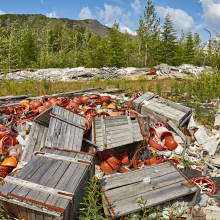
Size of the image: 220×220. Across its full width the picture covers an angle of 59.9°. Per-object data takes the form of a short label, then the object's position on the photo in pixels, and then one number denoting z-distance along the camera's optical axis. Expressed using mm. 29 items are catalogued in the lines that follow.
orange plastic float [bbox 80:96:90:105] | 6664
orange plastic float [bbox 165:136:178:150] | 5047
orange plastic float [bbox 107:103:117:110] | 6070
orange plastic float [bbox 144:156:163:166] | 4309
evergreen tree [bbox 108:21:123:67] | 25077
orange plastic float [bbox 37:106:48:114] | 5270
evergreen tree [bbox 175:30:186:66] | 24050
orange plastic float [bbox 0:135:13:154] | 4247
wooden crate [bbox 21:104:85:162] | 3740
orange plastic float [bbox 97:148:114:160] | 4230
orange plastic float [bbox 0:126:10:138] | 4547
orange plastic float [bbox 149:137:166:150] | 4988
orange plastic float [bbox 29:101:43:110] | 5811
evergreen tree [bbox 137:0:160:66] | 27781
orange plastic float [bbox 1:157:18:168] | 3810
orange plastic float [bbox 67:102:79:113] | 5635
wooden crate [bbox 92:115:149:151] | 4059
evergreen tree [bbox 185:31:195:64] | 27531
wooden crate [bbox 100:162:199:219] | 2730
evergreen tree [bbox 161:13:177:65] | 24062
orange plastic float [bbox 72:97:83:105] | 6476
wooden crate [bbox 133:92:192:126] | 5887
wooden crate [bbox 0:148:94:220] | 2098
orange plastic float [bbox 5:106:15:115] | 5797
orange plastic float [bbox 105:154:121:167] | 4125
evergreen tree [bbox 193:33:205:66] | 25264
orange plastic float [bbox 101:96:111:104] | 6680
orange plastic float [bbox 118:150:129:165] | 4371
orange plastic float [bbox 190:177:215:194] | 3739
